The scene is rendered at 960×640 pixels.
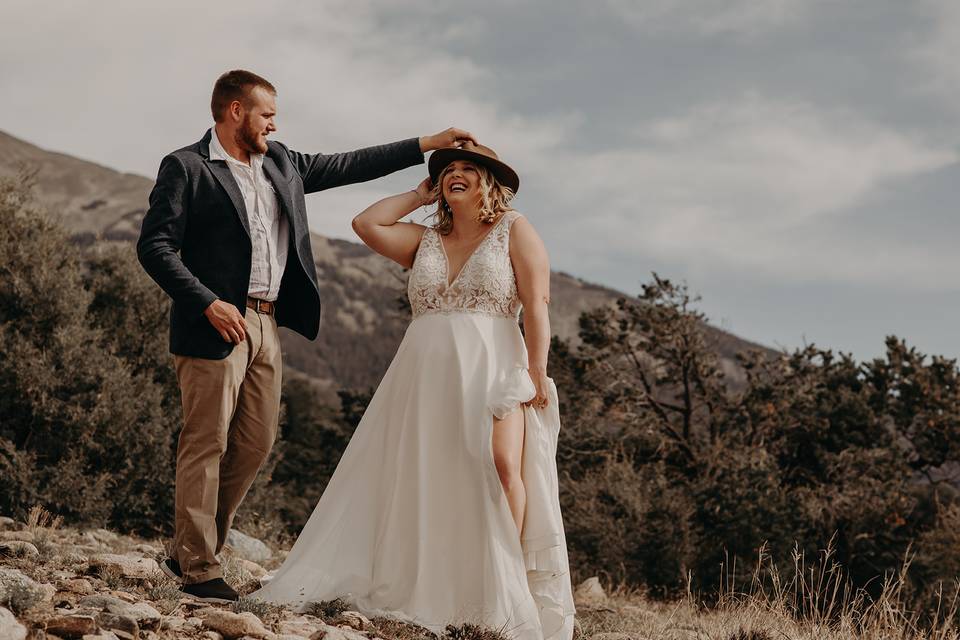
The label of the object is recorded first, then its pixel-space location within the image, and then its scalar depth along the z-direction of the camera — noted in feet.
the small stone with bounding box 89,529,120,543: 28.12
